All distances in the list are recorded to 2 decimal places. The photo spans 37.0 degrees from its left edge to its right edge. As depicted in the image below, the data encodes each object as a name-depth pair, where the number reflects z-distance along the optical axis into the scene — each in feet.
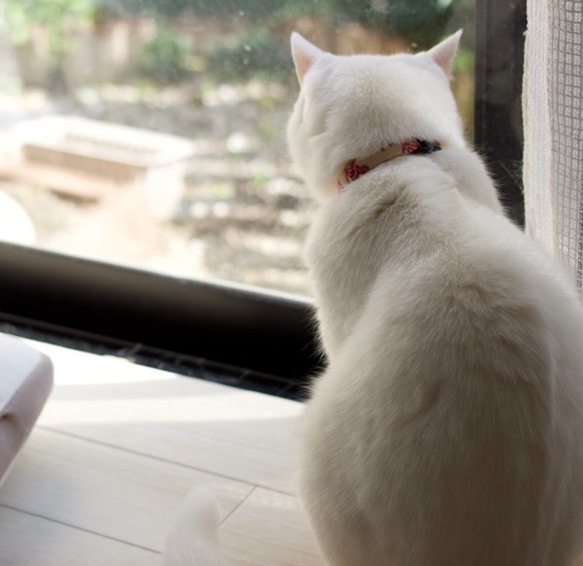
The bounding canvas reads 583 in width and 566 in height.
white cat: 2.74
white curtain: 3.37
